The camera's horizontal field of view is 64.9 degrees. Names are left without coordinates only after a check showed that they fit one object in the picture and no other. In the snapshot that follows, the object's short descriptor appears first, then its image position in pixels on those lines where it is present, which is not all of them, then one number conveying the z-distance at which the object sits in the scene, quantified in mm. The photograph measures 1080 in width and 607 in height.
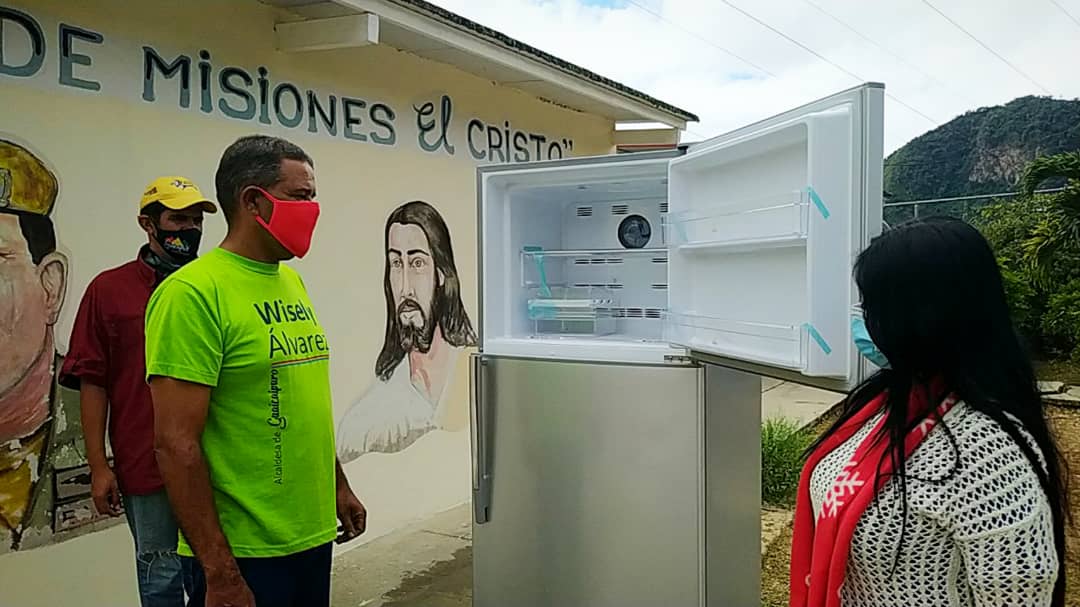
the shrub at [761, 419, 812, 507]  5961
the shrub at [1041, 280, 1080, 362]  10156
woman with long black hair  1354
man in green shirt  1925
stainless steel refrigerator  1931
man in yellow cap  2559
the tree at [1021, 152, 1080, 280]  9242
